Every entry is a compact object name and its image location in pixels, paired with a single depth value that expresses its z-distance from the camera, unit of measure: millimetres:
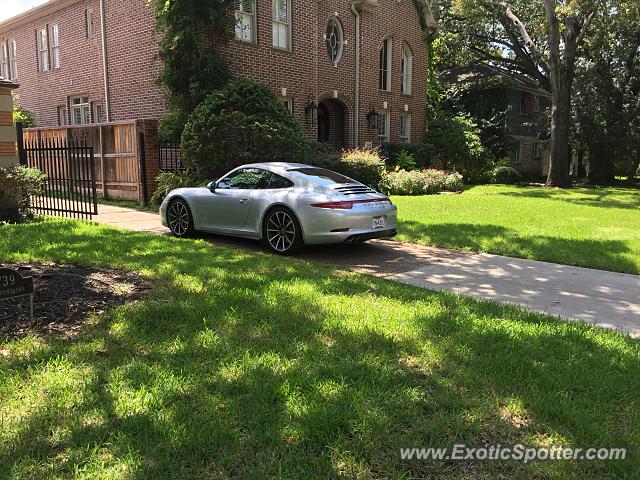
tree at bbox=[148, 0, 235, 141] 14188
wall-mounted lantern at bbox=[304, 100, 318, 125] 18575
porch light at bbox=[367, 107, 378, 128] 21500
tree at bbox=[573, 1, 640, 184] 27547
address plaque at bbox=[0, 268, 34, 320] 3904
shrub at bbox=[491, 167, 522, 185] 25375
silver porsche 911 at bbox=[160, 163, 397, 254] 7660
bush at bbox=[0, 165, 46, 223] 9812
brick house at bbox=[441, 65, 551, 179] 31609
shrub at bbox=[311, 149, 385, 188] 16516
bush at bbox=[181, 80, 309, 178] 12211
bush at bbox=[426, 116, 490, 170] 24328
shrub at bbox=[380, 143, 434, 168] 21847
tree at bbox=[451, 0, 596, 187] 21844
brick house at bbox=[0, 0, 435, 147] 16734
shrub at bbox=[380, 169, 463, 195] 17531
